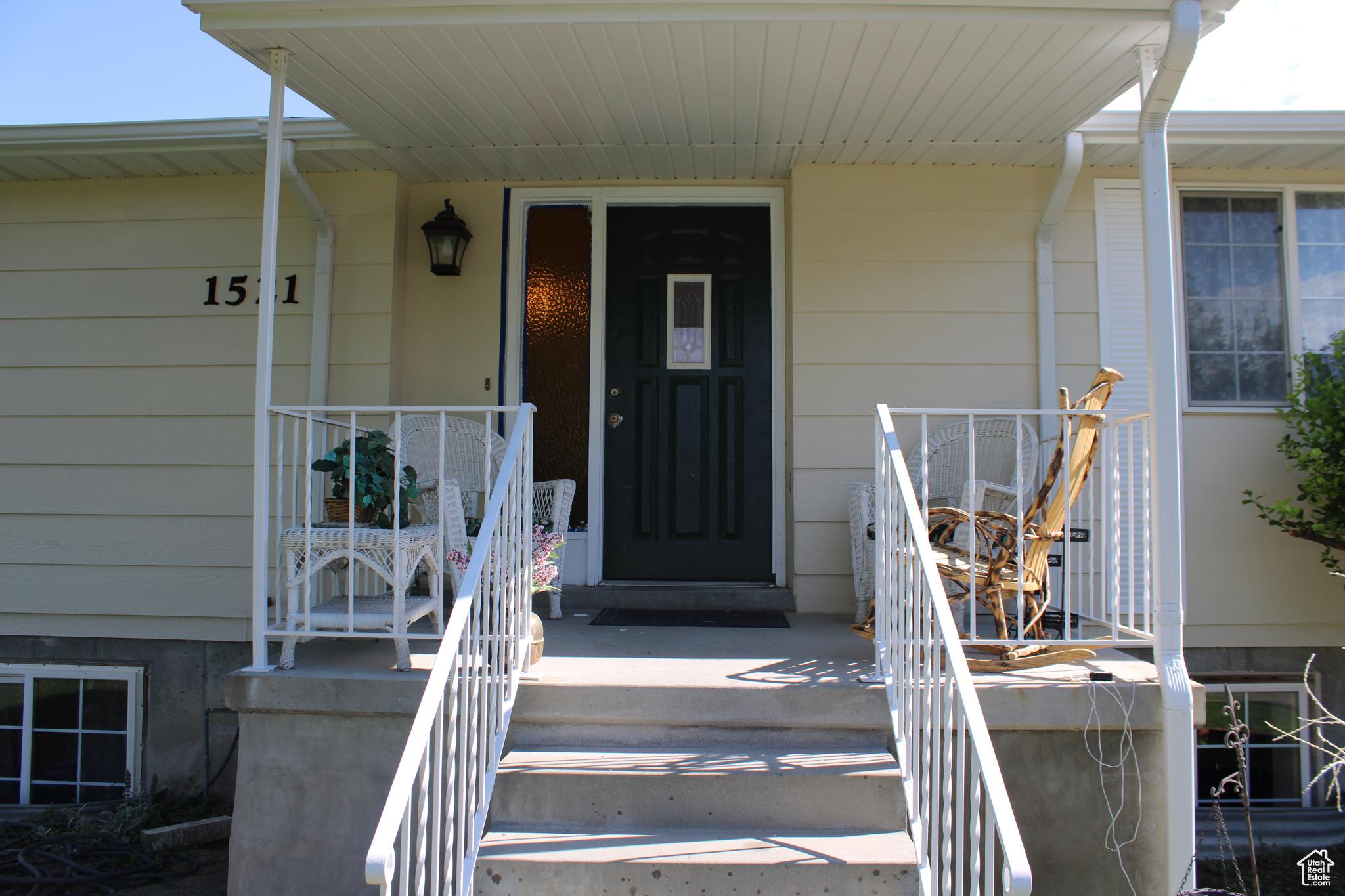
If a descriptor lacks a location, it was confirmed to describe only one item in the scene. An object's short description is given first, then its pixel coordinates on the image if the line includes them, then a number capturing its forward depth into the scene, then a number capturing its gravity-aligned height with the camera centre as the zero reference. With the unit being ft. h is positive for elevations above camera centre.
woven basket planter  8.79 -0.25
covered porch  6.95 +1.43
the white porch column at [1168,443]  7.49 +0.53
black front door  13.10 +1.53
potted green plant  8.76 +0.08
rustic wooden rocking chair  8.20 -0.57
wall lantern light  12.67 +3.96
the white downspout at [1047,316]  12.17 +2.75
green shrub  10.90 +0.63
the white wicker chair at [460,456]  12.49 +0.53
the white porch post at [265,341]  8.29 +1.56
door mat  11.22 -1.84
